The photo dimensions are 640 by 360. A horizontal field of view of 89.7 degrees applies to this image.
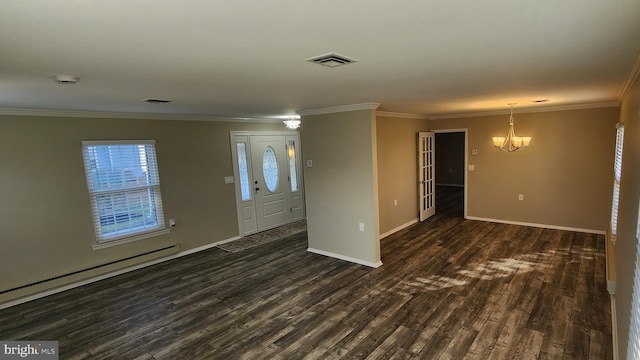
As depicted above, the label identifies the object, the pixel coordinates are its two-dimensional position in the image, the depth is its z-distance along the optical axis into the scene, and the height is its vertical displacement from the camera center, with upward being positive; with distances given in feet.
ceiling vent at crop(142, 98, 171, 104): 11.31 +2.09
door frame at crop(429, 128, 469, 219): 22.15 -1.36
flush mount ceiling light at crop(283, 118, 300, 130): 19.84 +1.75
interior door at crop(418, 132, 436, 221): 22.13 -2.12
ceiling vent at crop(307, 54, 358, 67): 6.23 +1.79
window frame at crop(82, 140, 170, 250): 14.51 -1.46
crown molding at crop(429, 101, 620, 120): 17.43 +1.67
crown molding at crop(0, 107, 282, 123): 12.61 +2.19
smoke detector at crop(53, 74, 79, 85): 7.15 +1.96
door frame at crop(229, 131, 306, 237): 19.99 -0.82
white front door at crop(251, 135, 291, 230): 21.72 -1.90
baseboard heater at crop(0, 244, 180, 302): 13.16 -4.87
